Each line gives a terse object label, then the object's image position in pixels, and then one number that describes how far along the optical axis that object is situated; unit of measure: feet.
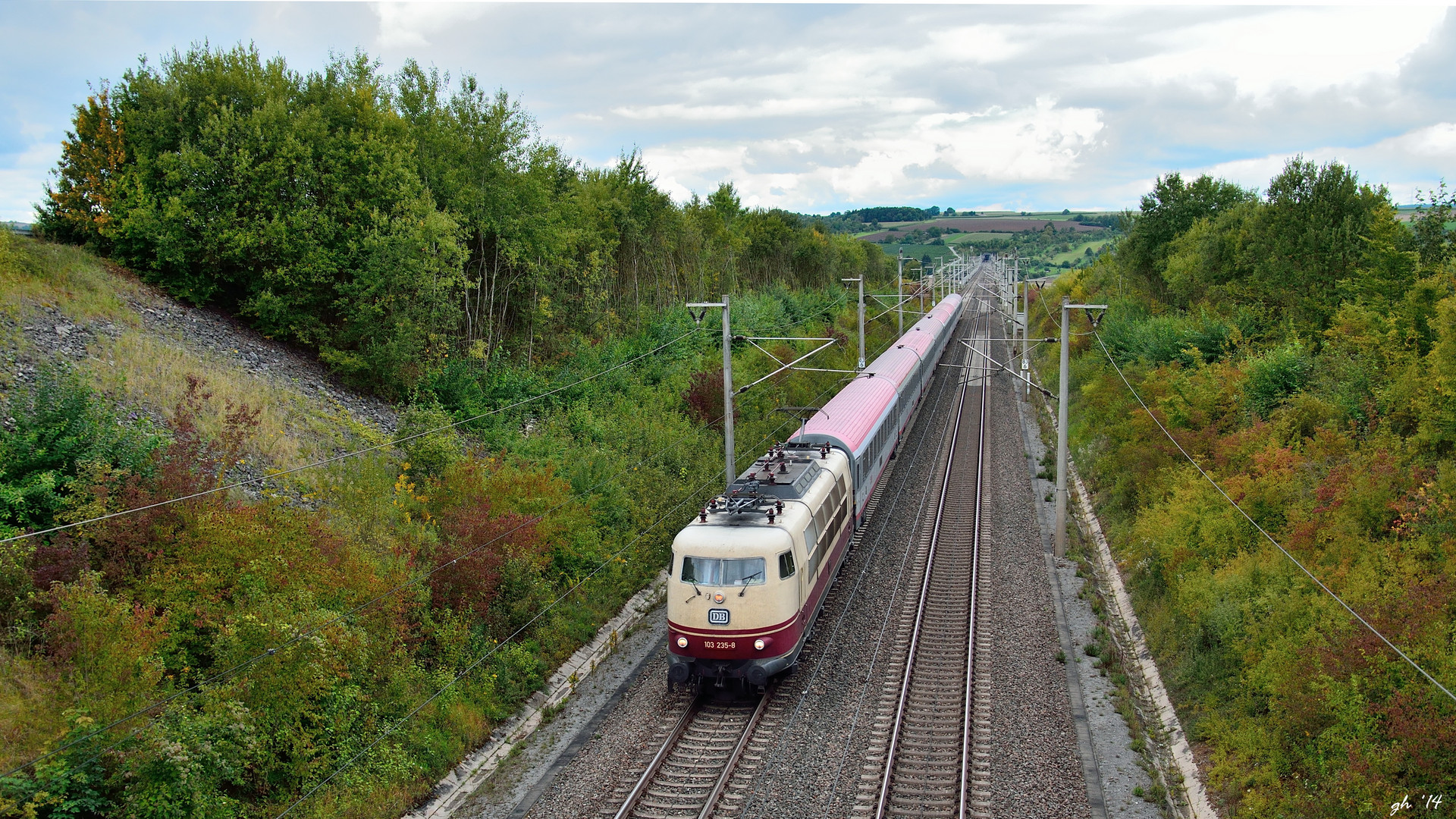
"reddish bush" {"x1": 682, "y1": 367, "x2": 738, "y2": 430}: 100.94
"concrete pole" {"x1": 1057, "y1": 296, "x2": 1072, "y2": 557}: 74.02
